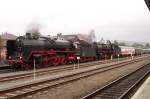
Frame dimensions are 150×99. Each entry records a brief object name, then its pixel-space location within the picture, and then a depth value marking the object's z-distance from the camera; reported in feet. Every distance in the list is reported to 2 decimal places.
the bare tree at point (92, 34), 342.03
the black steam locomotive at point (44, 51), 50.94
